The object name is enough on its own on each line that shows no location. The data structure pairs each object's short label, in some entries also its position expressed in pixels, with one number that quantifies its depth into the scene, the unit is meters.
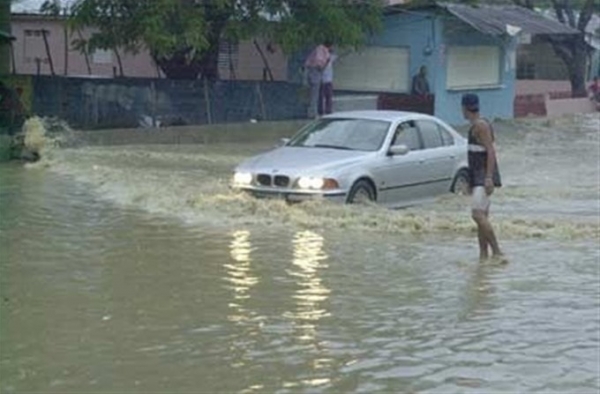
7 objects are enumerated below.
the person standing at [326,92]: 33.00
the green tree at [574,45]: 48.06
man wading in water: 13.89
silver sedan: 17.00
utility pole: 31.18
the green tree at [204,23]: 29.12
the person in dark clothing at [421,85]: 37.22
